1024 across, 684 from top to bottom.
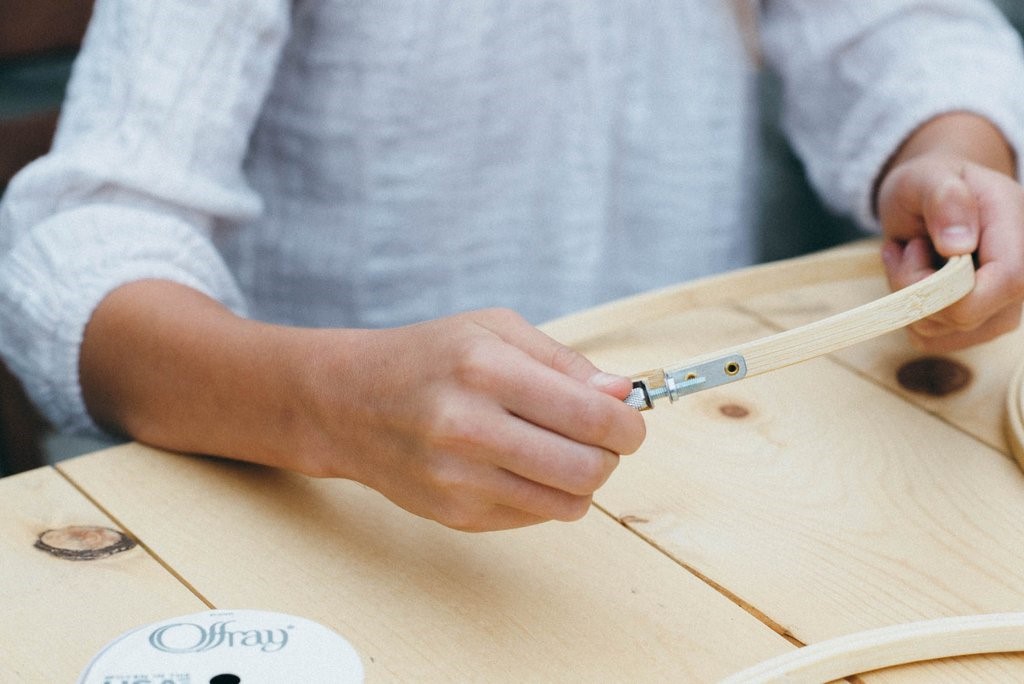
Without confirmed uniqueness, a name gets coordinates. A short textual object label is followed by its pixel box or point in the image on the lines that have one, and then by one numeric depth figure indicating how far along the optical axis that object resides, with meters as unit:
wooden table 0.76
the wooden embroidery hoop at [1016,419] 0.85
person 0.78
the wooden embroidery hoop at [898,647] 0.75
